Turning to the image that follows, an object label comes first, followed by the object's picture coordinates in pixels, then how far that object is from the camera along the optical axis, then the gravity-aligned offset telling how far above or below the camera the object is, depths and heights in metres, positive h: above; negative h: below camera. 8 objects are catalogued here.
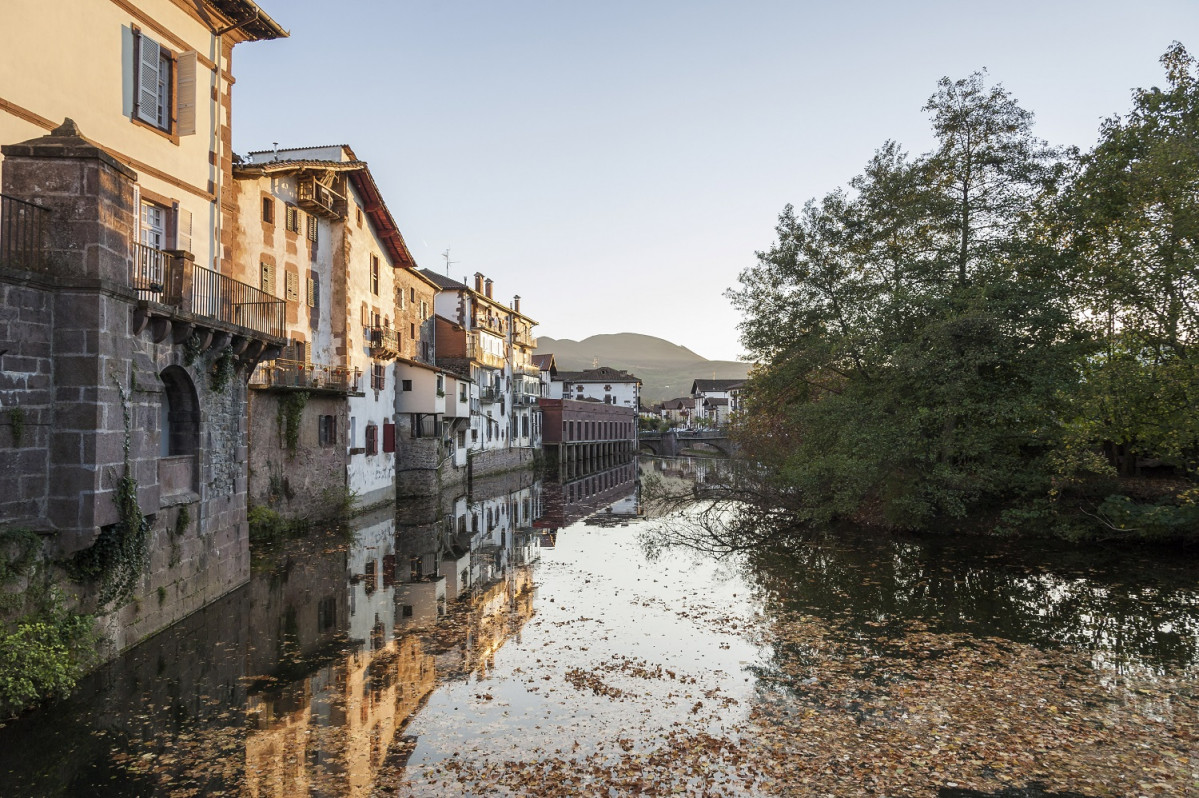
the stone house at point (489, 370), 49.50 +3.08
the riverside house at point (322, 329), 26.34 +3.53
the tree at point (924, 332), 23.81 +2.77
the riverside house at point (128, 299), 10.59 +1.83
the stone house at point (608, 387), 116.44 +3.82
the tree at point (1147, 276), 18.98 +3.75
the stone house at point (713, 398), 146.25 +2.74
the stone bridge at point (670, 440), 96.18 -3.94
